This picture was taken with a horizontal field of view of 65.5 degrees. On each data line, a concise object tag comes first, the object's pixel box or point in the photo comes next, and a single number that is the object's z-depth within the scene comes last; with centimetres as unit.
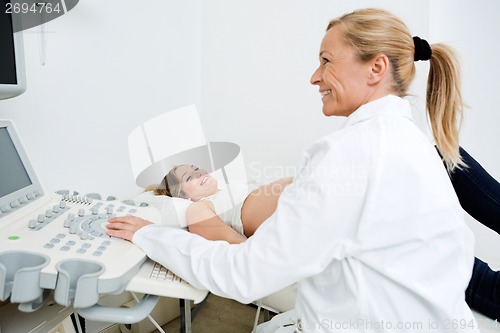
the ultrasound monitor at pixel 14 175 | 99
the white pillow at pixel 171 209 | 121
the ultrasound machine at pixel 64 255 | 74
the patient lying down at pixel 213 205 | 120
